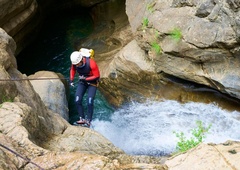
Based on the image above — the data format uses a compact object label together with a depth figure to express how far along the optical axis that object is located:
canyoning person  9.12
